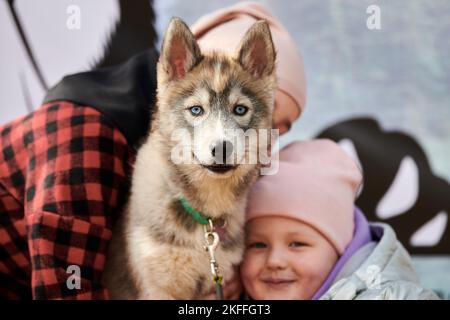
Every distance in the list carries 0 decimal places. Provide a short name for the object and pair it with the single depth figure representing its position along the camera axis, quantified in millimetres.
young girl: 1854
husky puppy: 1629
